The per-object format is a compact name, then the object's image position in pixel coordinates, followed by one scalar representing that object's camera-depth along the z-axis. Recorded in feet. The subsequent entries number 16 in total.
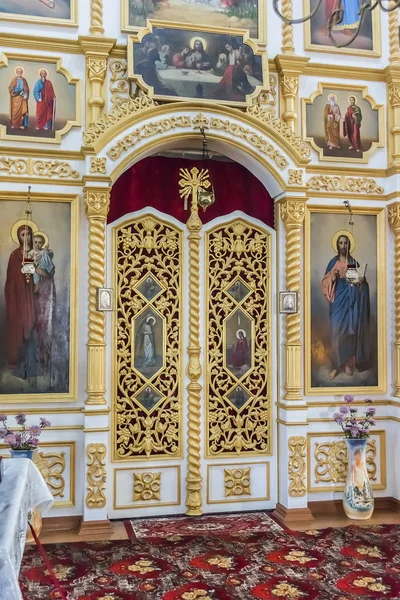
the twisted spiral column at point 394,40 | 18.69
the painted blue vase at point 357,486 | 16.75
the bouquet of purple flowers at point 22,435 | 15.13
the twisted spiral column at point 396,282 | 18.08
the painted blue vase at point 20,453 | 15.05
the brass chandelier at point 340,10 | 9.08
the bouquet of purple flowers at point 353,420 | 16.88
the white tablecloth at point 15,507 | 6.44
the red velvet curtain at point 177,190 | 17.33
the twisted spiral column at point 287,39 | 17.93
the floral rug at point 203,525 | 15.62
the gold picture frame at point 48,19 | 16.35
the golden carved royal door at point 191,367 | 17.12
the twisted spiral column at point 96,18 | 16.84
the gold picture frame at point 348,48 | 18.19
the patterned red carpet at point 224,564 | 12.07
